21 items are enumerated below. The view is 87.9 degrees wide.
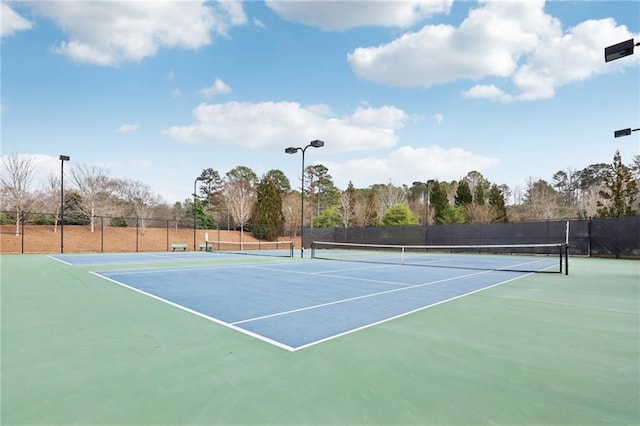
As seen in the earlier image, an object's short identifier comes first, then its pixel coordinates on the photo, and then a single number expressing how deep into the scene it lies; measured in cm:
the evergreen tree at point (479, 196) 3644
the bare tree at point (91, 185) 2905
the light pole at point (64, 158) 1831
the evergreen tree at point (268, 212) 3619
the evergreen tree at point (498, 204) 3456
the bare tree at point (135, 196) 3559
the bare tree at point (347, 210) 4105
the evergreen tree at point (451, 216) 3369
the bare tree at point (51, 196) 2809
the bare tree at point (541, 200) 3919
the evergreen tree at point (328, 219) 4087
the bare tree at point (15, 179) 2488
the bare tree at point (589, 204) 3631
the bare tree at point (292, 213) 4312
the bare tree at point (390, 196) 4628
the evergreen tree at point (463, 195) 3875
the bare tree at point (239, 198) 3844
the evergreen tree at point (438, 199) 3721
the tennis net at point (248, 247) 2955
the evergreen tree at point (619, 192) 2627
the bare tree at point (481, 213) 3335
